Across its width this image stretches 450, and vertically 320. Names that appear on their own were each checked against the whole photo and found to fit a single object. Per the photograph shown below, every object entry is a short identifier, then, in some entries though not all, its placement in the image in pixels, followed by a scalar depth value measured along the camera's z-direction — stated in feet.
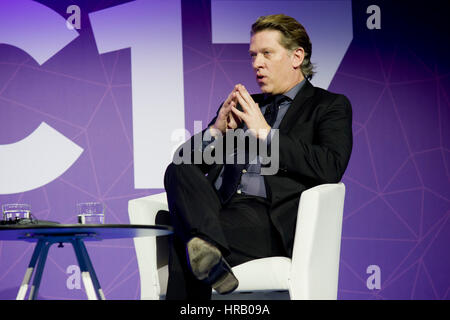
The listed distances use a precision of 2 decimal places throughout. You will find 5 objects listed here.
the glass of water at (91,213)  16.76
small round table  13.87
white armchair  16.05
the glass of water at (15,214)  16.28
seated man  15.44
